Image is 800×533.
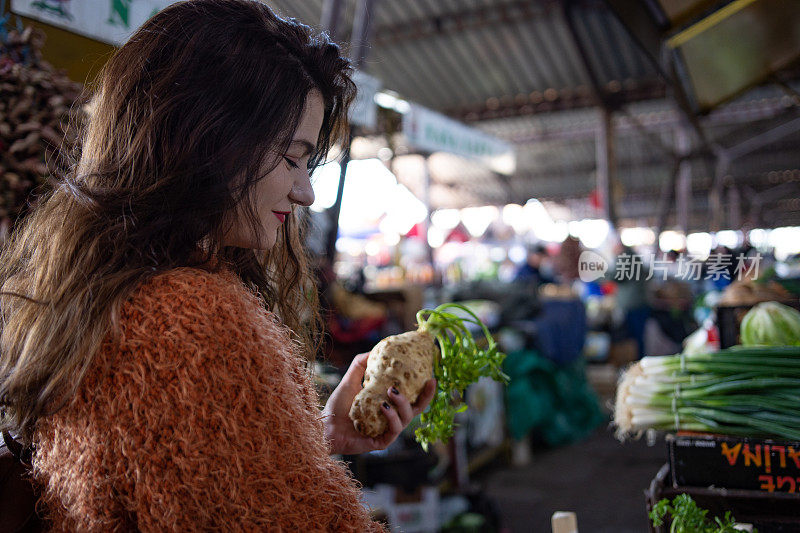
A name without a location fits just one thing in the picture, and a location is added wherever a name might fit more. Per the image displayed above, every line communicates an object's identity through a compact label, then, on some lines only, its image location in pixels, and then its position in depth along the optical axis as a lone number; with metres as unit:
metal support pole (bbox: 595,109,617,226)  10.82
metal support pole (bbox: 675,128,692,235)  13.74
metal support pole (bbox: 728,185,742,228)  20.26
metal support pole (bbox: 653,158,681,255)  11.17
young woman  0.88
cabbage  1.87
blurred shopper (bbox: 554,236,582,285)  5.82
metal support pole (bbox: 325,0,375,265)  2.98
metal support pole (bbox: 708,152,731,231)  12.45
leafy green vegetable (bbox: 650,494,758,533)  1.35
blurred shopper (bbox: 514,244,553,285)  8.31
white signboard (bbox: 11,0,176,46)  1.96
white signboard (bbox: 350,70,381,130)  3.84
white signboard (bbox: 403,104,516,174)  5.58
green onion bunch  1.54
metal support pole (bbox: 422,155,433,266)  9.54
